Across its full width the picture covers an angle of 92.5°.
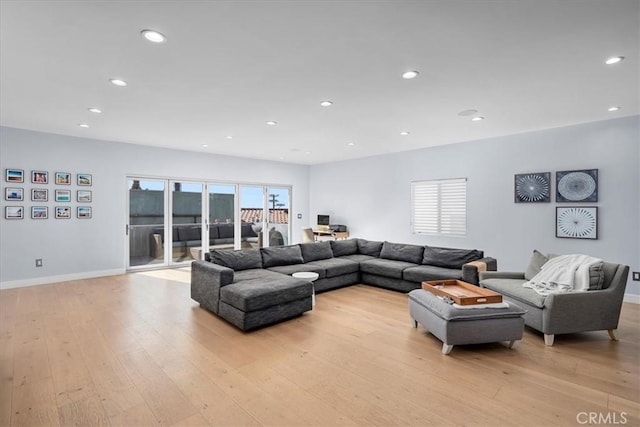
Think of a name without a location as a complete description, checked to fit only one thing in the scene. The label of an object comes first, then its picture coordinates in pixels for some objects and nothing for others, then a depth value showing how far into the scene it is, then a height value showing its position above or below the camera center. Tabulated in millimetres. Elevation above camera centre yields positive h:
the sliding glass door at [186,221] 6930 -226
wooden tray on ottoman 2904 -844
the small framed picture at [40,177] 5172 +579
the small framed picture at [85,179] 5625 +594
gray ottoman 2816 -1049
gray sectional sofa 3463 -895
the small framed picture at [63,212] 5398 -20
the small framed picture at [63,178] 5402 +586
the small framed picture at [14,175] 4961 +583
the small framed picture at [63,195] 5402 +274
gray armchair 3018 -964
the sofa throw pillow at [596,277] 3141 -668
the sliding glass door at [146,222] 6375 -237
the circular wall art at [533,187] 4914 +408
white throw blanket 3164 -682
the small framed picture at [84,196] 5621 +277
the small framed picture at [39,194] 5172 +279
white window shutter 5992 +105
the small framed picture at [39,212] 5172 -20
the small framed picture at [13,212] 4961 -21
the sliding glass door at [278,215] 8641 -101
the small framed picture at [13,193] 4953 +287
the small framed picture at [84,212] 5629 -20
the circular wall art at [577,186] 4492 +403
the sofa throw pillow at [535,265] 3783 -656
